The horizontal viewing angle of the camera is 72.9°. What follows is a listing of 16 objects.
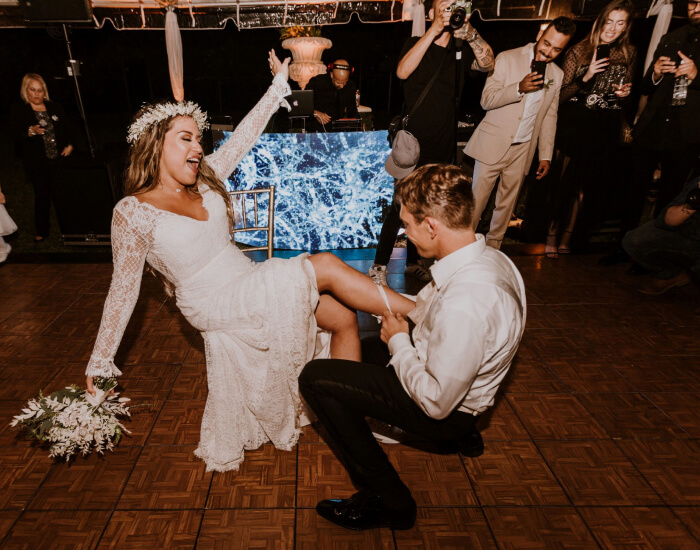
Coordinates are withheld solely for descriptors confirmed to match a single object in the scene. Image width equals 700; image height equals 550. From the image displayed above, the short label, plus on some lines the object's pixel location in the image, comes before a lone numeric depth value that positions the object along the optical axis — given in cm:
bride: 181
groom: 133
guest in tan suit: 328
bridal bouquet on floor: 184
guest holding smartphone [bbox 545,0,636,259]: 355
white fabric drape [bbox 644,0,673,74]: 395
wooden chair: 269
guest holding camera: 305
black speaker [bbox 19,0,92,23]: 446
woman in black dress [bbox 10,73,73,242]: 430
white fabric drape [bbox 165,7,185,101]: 487
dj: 586
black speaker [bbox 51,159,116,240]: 432
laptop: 512
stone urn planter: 715
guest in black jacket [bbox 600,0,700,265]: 352
